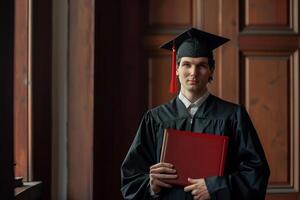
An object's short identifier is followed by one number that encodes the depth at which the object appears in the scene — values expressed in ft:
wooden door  18.15
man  14.00
